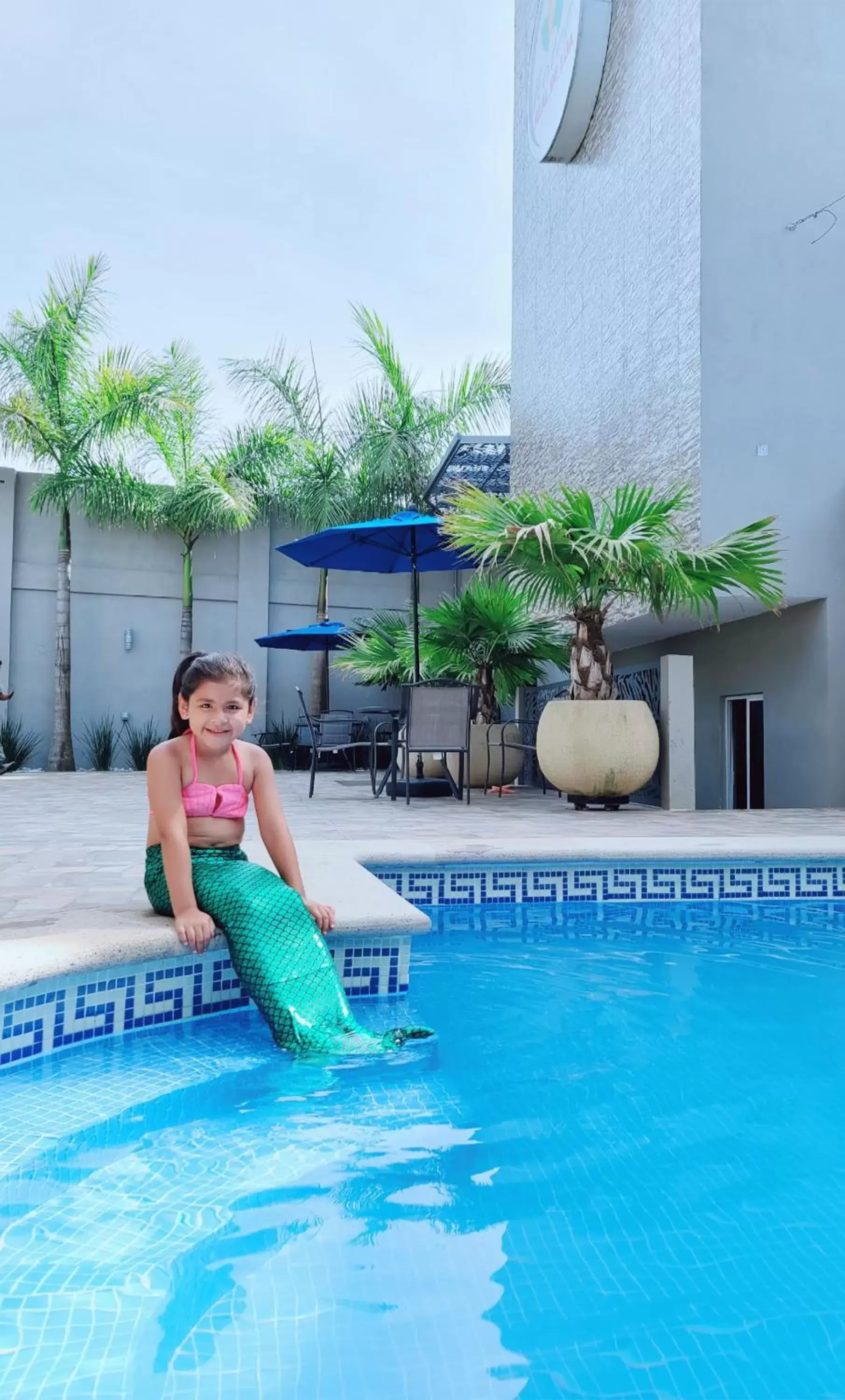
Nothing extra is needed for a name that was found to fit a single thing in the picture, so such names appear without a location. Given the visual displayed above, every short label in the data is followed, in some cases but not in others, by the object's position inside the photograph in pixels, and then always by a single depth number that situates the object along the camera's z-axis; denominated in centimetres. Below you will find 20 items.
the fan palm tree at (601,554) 739
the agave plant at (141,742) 1550
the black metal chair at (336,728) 1231
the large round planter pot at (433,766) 1109
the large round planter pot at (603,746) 771
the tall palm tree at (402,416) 1597
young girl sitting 262
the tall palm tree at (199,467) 1525
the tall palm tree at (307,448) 1620
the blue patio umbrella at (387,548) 902
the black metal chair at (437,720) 799
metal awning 1419
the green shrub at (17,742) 1467
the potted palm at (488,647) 1042
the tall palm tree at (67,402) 1430
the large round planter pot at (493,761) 1062
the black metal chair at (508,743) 997
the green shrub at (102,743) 1547
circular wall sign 1080
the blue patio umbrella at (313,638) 1295
